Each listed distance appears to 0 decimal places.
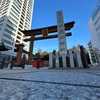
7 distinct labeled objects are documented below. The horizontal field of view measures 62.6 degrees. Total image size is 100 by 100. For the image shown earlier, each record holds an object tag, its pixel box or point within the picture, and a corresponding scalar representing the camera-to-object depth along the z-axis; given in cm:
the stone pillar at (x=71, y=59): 485
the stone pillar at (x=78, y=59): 471
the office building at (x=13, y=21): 2925
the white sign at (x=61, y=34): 597
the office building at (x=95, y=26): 2298
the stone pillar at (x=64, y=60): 500
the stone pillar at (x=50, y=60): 538
